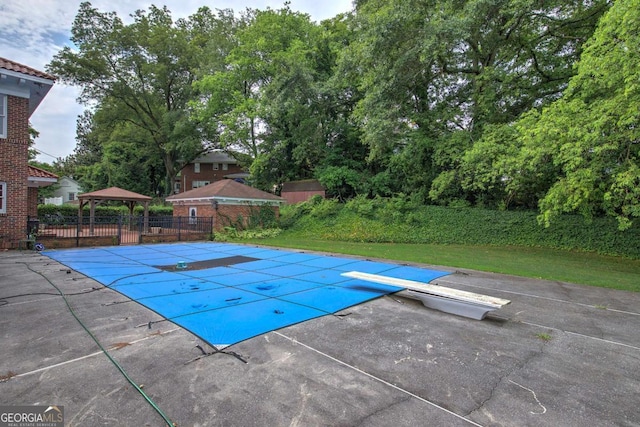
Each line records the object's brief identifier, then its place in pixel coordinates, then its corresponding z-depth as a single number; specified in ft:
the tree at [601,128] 26.27
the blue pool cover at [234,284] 15.78
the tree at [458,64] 47.88
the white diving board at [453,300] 16.83
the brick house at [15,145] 37.81
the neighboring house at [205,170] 140.87
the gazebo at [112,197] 56.70
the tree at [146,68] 94.99
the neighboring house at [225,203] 63.87
